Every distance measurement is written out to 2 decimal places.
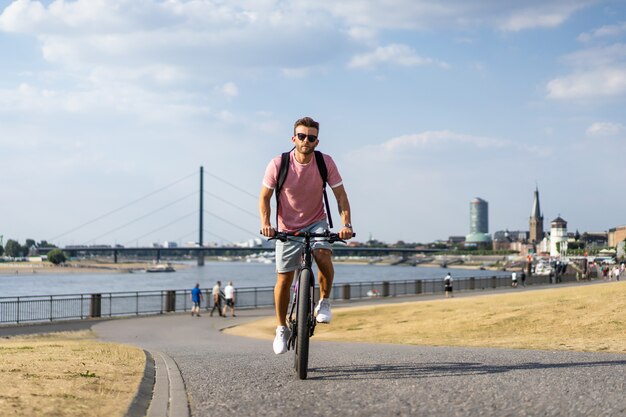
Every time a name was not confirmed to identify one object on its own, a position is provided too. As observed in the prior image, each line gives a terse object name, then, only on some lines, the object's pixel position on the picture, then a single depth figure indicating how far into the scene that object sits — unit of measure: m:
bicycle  6.85
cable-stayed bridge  113.81
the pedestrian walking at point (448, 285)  43.38
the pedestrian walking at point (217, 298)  31.39
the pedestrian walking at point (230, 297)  31.44
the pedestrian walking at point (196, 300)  30.98
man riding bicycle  7.31
